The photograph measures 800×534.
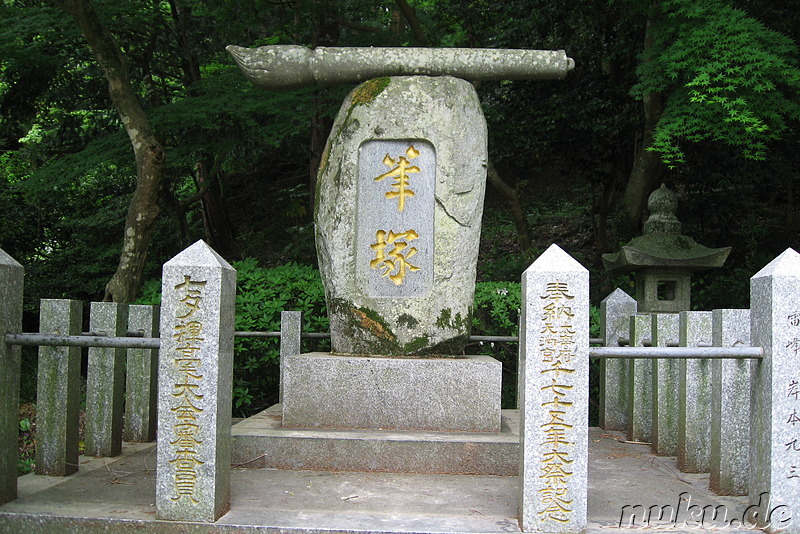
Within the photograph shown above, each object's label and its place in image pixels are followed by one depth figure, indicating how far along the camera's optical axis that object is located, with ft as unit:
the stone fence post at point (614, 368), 19.81
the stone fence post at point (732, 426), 13.12
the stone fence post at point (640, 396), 18.01
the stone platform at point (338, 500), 10.98
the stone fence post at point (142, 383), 17.39
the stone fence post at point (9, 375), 11.98
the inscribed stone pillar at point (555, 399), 10.64
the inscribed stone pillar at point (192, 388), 11.04
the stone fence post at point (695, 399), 14.71
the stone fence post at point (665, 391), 16.22
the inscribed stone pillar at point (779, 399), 10.83
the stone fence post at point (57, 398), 14.23
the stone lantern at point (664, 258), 21.74
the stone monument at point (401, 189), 17.33
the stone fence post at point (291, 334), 20.79
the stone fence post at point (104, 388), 15.97
